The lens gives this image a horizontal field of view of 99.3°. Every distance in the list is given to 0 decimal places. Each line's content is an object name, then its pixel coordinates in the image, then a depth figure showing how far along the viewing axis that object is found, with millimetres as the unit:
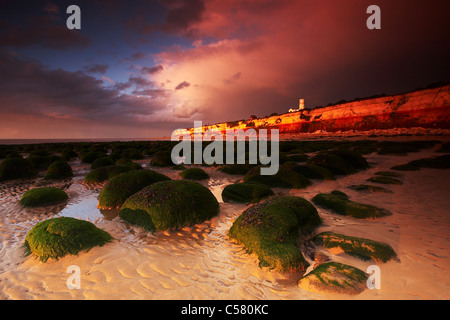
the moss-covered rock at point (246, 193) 6691
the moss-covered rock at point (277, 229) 3120
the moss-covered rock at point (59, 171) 10945
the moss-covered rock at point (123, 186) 6121
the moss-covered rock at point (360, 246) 3242
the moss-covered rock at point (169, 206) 4629
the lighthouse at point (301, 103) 71625
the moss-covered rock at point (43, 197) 6246
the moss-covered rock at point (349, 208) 5102
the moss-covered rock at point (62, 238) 3287
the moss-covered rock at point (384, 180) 8303
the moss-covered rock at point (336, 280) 2533
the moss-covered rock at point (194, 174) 10666
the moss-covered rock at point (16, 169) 10334
